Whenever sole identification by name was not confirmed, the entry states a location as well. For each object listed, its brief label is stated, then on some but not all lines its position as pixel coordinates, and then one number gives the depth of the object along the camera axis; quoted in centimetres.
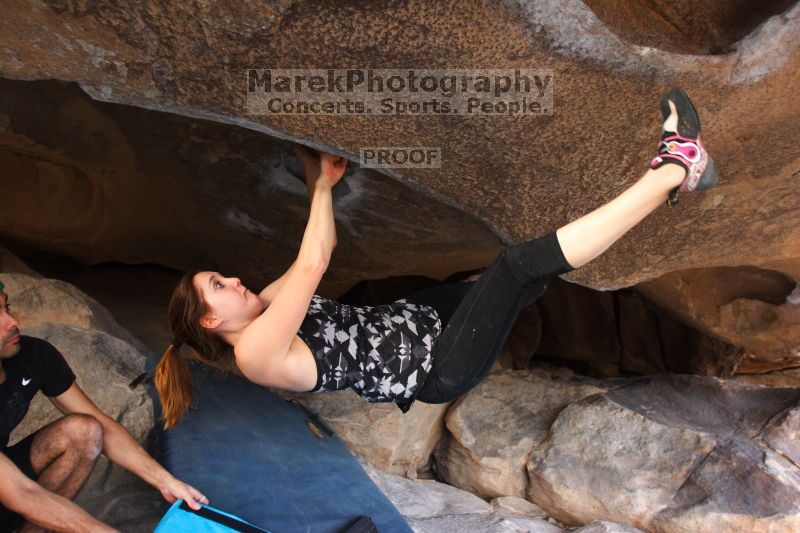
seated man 168
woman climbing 148
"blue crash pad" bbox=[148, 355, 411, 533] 191
